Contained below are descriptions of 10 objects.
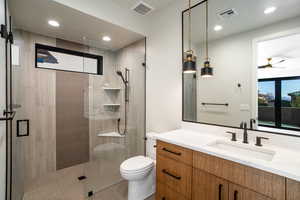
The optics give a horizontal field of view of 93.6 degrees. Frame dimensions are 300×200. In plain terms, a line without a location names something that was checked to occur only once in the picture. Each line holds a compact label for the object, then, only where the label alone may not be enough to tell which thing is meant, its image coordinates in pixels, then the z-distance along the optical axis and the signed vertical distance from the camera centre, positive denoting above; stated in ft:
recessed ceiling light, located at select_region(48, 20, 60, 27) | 6.56 +3.68
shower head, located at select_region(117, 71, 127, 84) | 8.13 +1.46
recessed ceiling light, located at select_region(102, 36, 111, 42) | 8.21 +3.65
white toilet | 5.77 -3.18
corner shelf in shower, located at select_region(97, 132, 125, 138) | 8.09 -2.01
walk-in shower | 6.81 -0.60
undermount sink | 4.06 -1.57
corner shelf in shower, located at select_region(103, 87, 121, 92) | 7.76 +0.63
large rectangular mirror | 4.20 +1.21
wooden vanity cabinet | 2.94 -2.04
